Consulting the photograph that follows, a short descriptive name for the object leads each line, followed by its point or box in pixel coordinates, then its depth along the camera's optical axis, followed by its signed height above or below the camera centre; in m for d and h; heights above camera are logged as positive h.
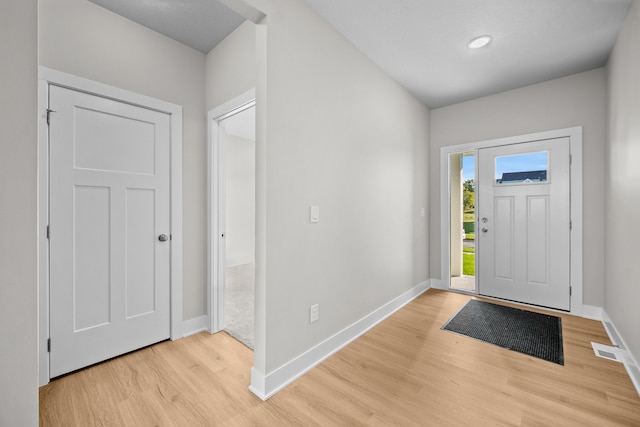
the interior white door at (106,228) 1.85 -0.12
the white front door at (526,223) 3.02 -0.12
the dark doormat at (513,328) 2.23 -1.13
